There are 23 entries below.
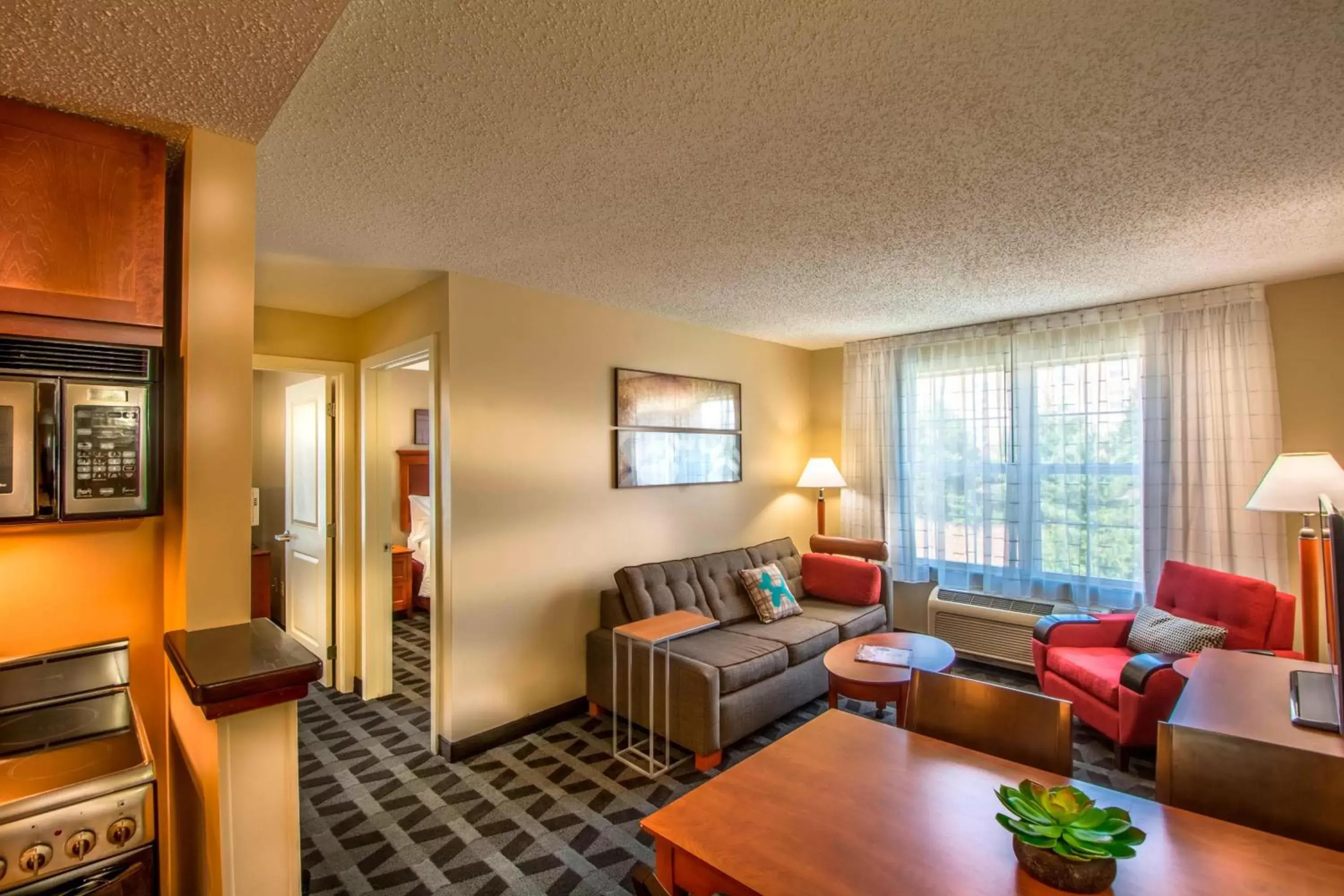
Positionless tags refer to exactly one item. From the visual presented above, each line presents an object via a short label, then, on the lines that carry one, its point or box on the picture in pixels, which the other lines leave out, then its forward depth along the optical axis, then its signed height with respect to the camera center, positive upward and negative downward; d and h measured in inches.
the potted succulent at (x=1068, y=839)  40.9 -27.7
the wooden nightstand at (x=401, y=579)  215.2 -46.2
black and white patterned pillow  116.2 -38.0
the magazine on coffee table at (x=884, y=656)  121.1 -42.9
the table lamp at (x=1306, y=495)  107.4 -8.6
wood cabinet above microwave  53.5 +22.3
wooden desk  50.1 -30.2
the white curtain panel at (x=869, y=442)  193.2 +3.1
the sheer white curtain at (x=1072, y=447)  136.9 +0.8
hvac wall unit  161.0 -49.5
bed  225.8 -23.1
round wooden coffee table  113.7 -44.2
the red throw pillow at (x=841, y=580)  171.0 -38.2
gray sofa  118.0 -45.0
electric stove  43.6 -26.2
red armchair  109.5 -42.3
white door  154.1 -17.9
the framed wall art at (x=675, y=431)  154.3 +6.1
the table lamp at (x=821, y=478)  194.2 -8.8
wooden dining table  42.4 -31.0
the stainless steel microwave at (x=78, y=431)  52.4 +2.2
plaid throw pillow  157.1 -38.7
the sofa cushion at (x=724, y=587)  155.9 -36.7
